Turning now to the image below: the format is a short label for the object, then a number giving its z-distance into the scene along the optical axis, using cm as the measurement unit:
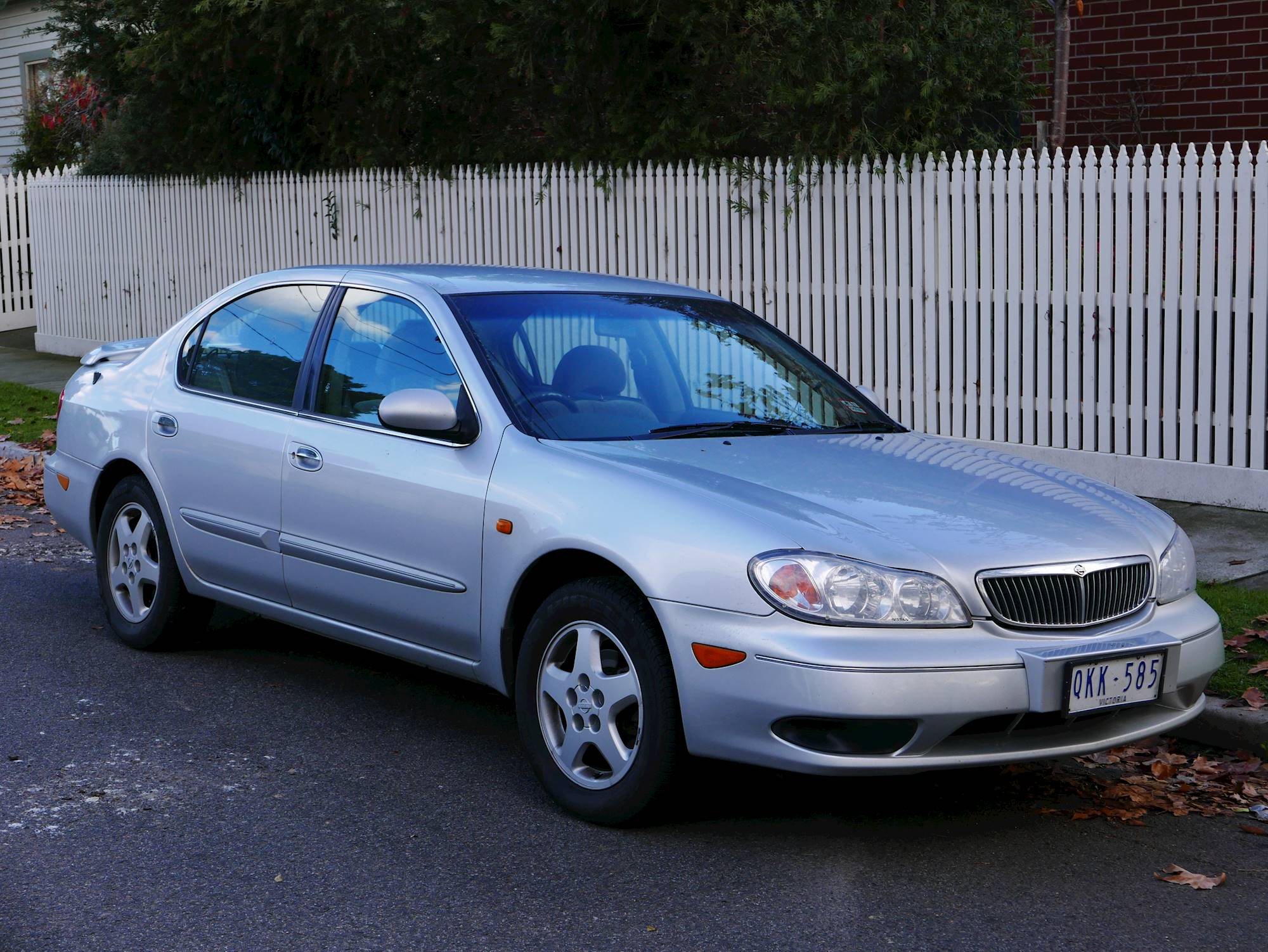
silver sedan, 421
